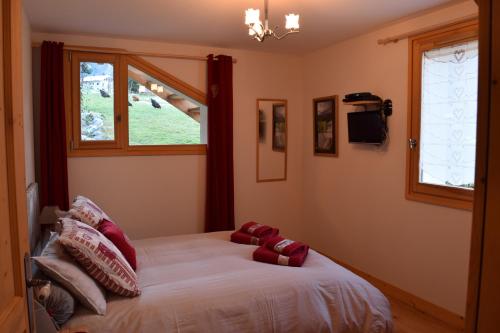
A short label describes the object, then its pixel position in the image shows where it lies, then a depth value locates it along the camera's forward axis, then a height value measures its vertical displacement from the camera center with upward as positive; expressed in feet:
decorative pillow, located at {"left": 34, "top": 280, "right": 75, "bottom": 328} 5.84 -2.52
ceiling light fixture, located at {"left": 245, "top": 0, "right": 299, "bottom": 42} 7.63 +2.46
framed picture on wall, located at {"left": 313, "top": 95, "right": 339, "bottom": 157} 13.92 +0.66
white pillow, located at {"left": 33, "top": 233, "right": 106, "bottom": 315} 6.08 -2.20
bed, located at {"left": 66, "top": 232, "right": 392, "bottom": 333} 6.40 -2.86
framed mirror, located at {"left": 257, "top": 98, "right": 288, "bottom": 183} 15.12 +0.16
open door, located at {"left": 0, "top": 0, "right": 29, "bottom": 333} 3.22 -0.34
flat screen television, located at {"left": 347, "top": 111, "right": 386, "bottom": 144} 11.51 +0.49
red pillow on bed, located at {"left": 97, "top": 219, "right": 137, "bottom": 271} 7.99 -2.09
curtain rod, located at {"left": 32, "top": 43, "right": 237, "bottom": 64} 12.12 +3.07
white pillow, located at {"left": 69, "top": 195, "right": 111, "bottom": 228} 8.21 -1.55
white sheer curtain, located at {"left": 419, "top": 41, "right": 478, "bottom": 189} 9.29 +0.71
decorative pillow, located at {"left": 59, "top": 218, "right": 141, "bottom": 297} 6.52 -2.05
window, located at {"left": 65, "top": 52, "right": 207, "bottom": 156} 12.46 +1.20
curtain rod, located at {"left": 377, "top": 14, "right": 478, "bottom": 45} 9.18 +3.03
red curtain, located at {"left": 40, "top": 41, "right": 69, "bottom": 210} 11.67 +0.42
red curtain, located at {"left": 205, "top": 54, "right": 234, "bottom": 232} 13.84 +0.07
